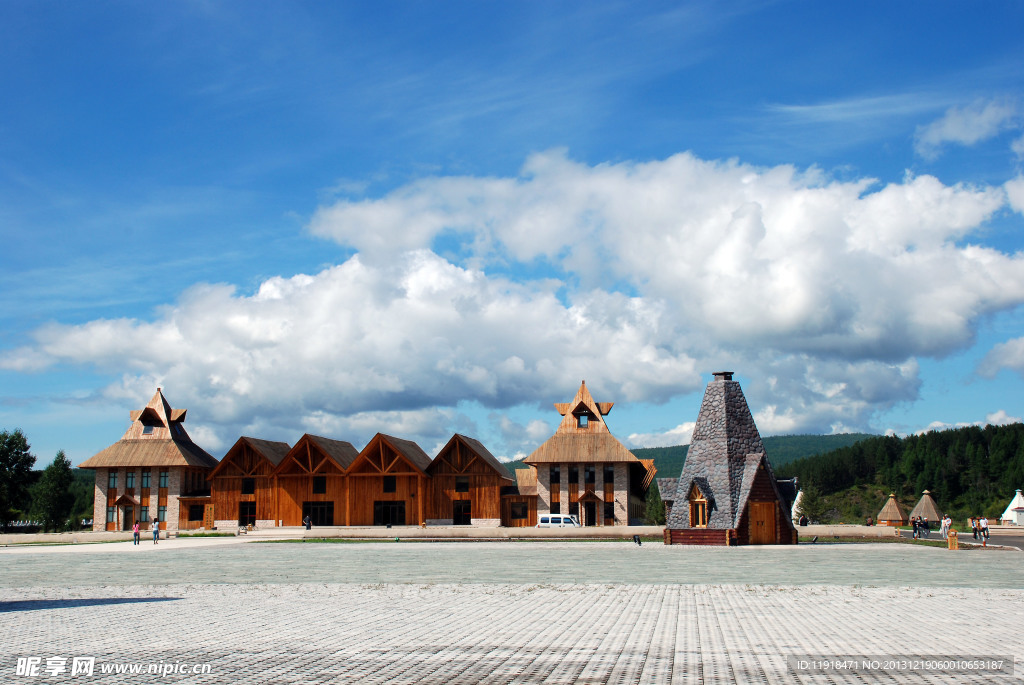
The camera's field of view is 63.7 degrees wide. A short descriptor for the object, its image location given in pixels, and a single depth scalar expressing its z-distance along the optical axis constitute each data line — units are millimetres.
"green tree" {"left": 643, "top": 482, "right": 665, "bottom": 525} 107138
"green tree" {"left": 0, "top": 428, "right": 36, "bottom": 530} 78062
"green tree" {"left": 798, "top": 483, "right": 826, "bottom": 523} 106125
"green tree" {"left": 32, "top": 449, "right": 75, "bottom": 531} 94188
